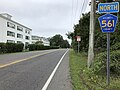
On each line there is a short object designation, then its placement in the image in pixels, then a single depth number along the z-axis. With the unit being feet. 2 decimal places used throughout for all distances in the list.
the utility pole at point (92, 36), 18.35
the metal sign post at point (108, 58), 11.23
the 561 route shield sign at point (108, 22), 11.21
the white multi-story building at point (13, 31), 90.89
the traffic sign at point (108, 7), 11.25
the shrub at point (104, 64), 14.56
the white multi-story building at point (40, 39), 207.99
